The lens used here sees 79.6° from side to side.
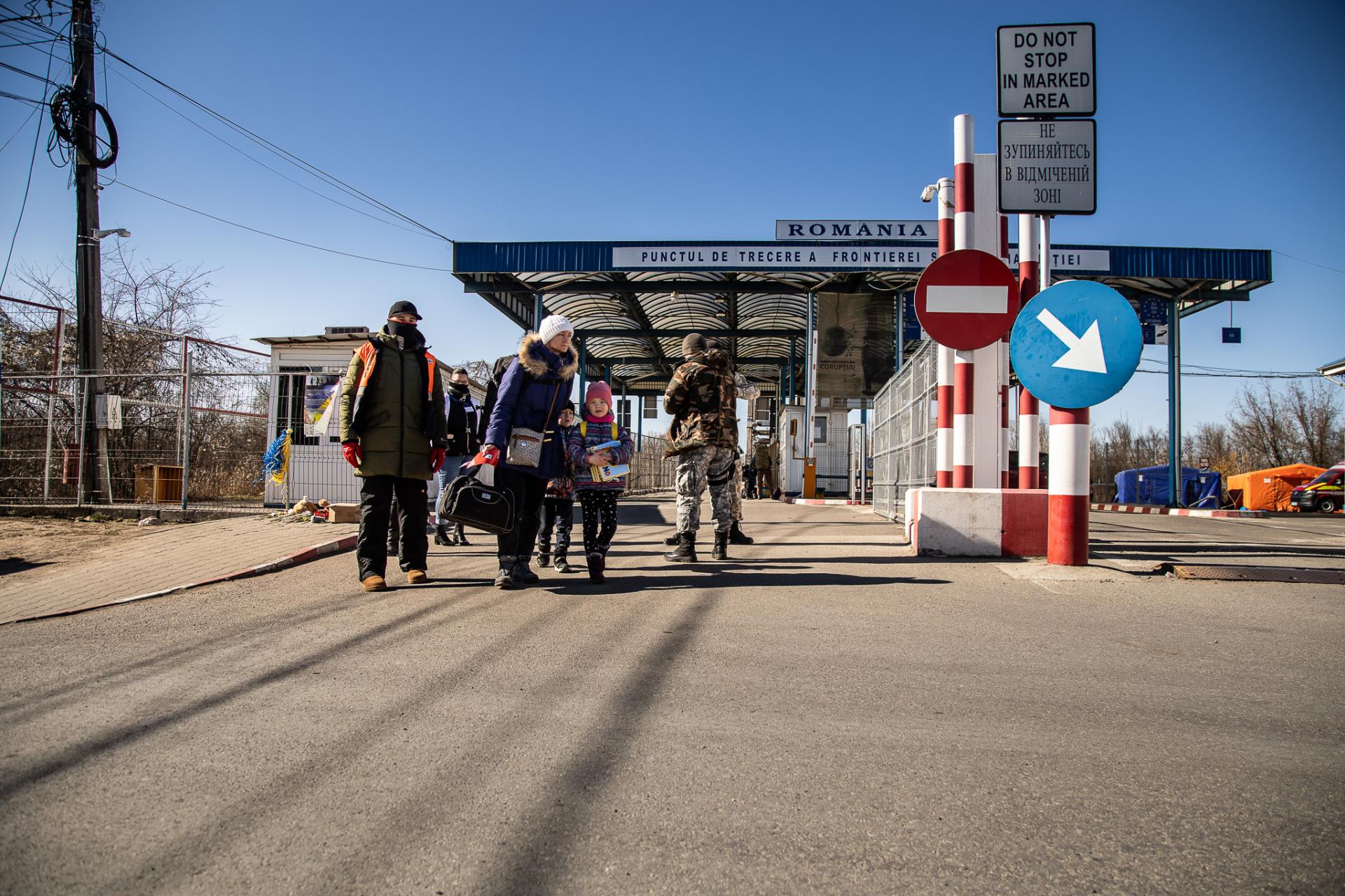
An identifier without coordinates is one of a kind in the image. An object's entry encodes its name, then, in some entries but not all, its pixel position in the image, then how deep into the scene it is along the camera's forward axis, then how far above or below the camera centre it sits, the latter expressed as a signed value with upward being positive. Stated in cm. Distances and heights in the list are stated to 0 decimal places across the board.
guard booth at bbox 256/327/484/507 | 1165 +96
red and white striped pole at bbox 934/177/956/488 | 729 +80
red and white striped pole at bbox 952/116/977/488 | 684 +204
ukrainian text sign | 592 +229
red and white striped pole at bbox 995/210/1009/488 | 761 +71
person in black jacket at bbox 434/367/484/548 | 747 +36
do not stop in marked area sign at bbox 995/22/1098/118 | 597 +302
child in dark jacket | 572 -28
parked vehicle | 2412 -38
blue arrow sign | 525 +89
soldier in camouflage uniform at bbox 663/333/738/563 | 650 +31
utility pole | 1273 +439
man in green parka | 539 +27
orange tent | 2631 -14
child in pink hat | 564 -6
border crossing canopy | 1948 +508
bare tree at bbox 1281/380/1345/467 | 4138 +269
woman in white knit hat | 536 +36
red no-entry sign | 616 +137
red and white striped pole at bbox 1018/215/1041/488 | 639 +151
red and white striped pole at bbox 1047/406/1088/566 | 557 -5
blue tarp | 2442 -25
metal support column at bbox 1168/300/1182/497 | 2116 +199
